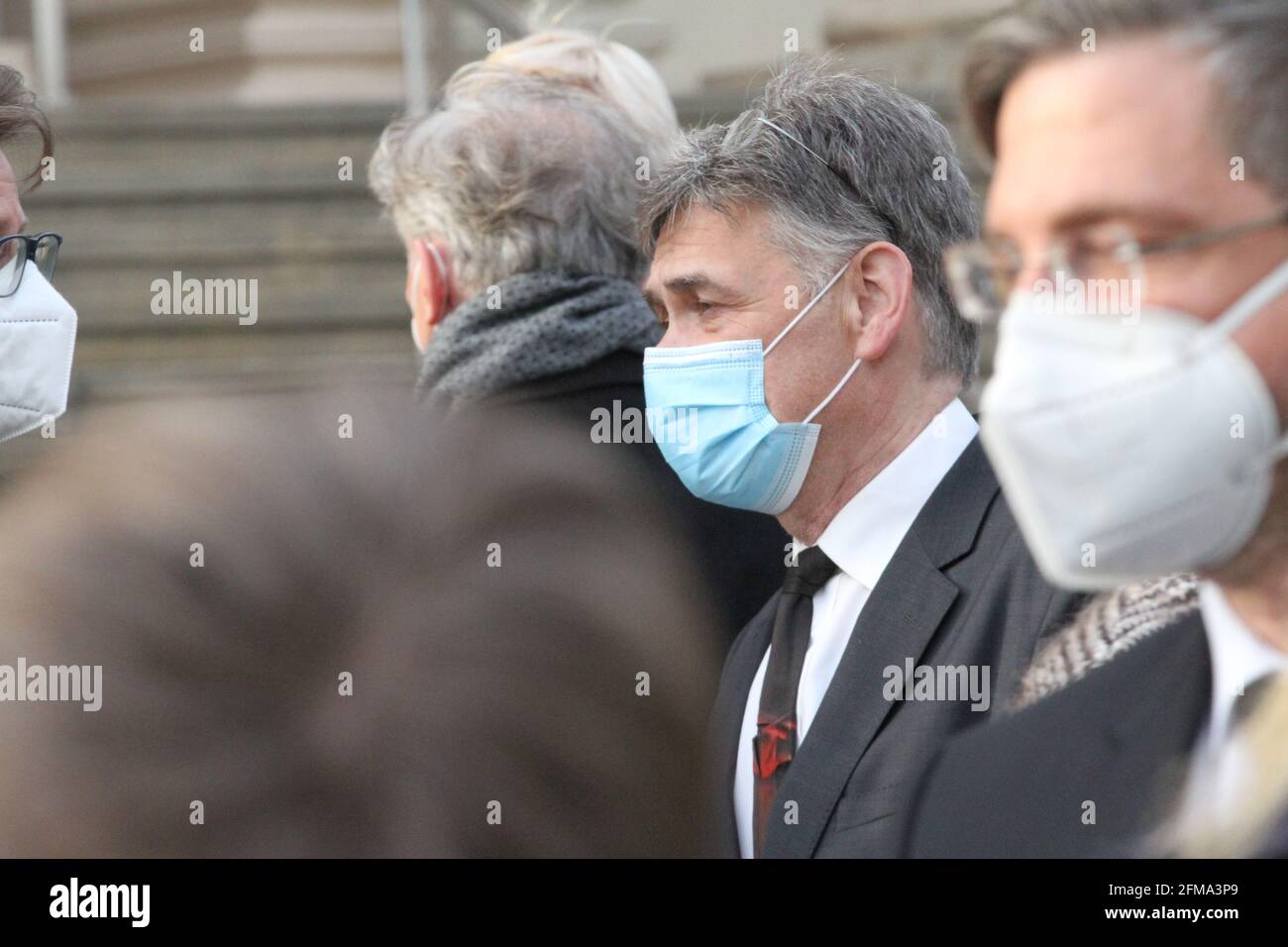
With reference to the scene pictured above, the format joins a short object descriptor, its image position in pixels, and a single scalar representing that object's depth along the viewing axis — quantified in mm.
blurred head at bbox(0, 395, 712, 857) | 1038
